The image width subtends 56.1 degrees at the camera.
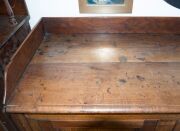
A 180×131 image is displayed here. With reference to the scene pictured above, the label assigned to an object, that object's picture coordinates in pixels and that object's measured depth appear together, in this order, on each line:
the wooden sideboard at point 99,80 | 0.61
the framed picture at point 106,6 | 0.96
